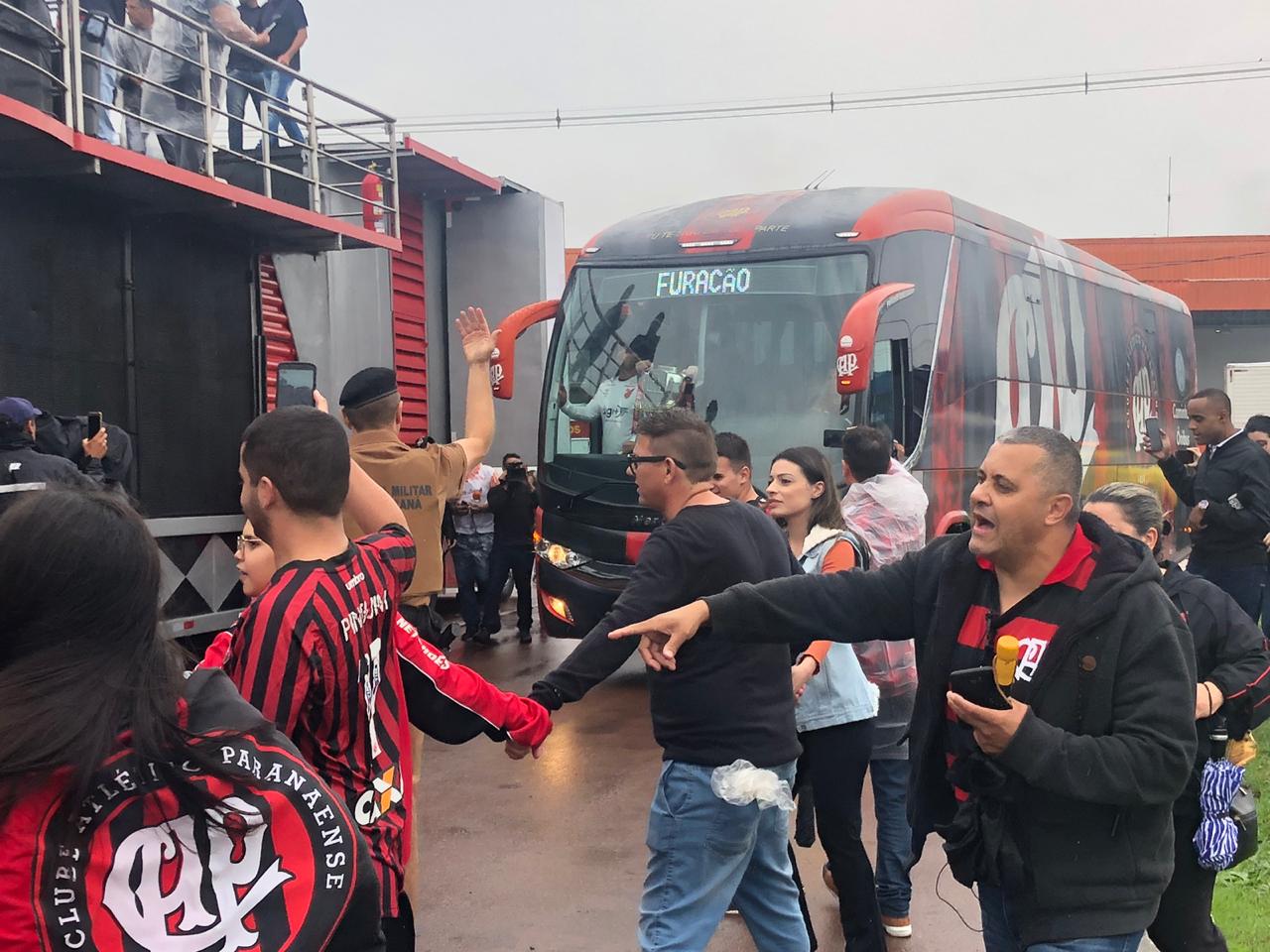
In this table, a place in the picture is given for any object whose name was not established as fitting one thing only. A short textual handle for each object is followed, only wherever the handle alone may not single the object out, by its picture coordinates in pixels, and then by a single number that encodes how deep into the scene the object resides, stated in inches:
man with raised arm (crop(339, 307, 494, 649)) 174.7
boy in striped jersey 94.3
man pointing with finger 98.8
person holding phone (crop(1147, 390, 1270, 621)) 295.0
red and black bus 358.0
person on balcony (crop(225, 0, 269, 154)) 348.5
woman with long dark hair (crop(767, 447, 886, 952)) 167.2
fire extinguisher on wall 400.2
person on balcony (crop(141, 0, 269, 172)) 301.0
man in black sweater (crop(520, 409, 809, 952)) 133.3
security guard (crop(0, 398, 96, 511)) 213.6
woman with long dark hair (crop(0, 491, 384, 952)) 57.6
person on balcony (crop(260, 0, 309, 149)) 386.0
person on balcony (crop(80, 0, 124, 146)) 269.3
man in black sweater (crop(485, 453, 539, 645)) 476.1
